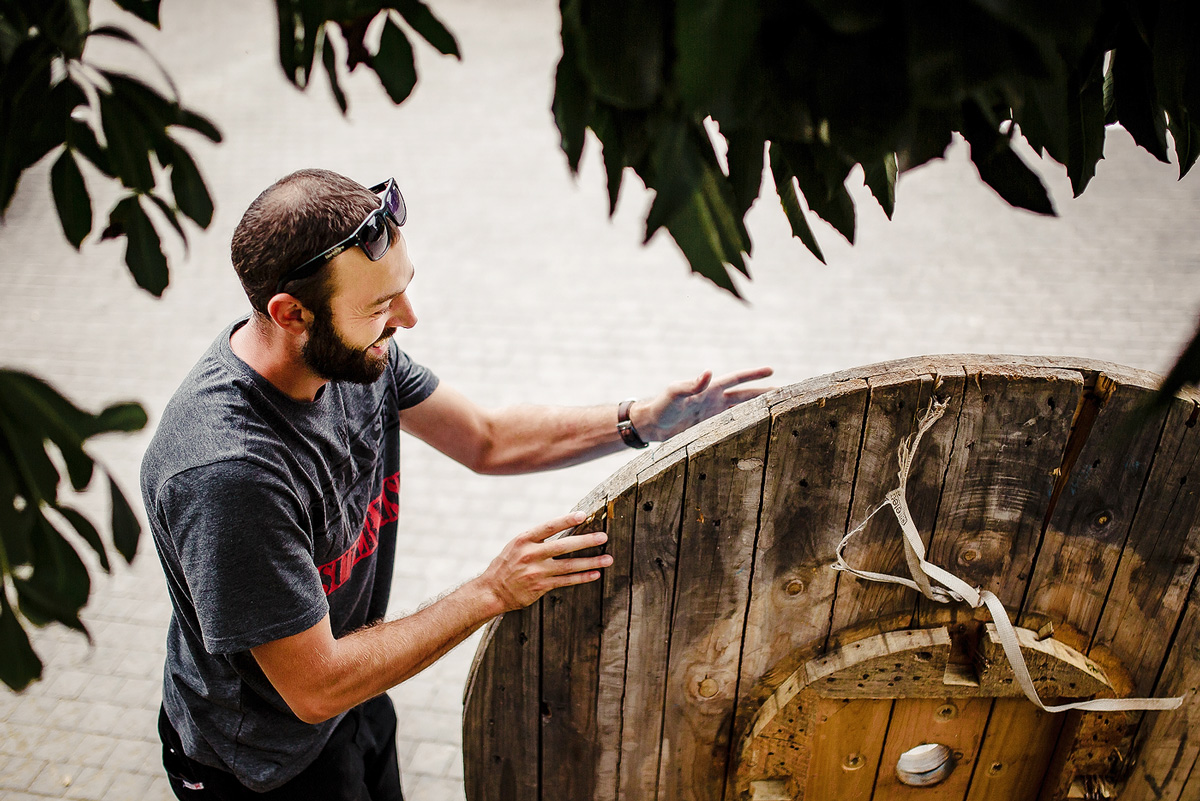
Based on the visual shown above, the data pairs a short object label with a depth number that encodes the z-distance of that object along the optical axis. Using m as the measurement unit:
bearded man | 1.66
